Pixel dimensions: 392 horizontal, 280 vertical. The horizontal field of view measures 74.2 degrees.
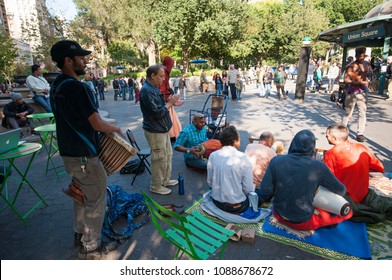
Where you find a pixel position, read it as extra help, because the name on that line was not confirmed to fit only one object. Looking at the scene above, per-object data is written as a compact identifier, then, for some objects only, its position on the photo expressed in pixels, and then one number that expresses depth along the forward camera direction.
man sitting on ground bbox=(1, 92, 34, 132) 7.14
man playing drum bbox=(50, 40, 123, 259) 2.27
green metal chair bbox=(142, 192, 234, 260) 2.21
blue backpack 3.15
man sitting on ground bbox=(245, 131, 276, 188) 3.88
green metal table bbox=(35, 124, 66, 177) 4.39
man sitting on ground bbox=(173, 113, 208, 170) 4.72
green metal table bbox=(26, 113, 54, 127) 5.23
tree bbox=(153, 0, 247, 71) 18.11
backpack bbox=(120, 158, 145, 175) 4.92
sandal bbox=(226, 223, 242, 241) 2.96
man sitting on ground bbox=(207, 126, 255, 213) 3.02
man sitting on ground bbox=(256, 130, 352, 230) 2.75
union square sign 11.71
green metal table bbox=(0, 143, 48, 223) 2.96
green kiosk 11.77
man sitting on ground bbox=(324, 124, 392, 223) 3.16
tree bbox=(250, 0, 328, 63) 32.59
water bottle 4.06
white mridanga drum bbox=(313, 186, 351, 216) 2.86
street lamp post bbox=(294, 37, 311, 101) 12.02
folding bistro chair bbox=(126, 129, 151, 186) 4.36
